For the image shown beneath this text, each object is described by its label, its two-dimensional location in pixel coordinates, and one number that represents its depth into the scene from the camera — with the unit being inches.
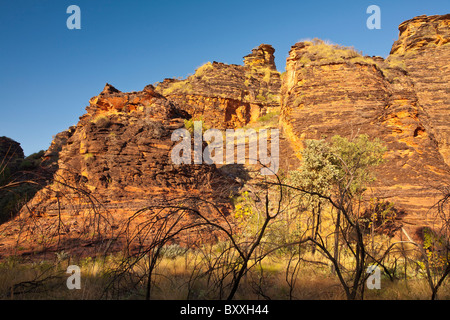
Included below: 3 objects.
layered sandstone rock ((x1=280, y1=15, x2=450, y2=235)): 598.5
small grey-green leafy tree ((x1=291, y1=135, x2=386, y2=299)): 416.8
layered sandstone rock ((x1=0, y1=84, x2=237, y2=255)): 431.8
